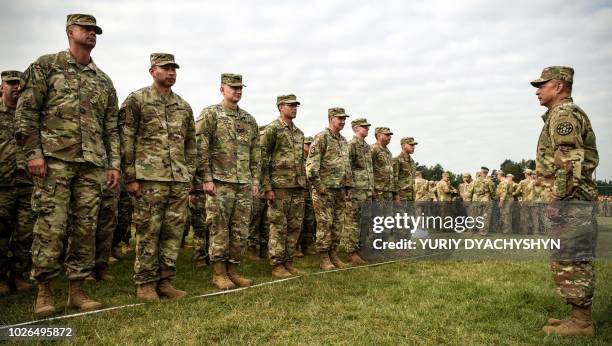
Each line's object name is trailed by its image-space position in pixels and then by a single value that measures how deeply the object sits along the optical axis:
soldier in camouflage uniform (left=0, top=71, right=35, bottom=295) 5.77
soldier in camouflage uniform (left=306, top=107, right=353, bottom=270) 7.78
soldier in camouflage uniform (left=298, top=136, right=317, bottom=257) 10.00
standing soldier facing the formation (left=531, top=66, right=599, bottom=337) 4.02
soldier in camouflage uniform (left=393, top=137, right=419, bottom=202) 11.49
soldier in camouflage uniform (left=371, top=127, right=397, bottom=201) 10.41
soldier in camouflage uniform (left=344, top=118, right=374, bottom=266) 8.66
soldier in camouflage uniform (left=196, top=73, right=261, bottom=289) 5.89
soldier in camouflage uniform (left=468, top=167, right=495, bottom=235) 18.23
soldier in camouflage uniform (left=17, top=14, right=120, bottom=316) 4.32
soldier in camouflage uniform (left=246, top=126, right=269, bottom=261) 9.26
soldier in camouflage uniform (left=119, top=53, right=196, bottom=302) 5.05
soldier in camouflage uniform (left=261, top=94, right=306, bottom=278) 7.02
